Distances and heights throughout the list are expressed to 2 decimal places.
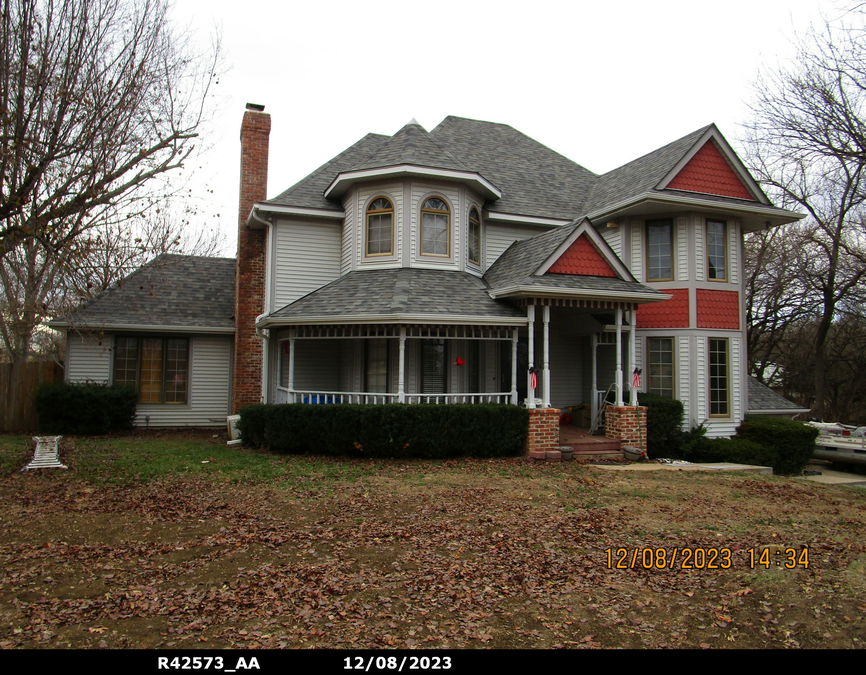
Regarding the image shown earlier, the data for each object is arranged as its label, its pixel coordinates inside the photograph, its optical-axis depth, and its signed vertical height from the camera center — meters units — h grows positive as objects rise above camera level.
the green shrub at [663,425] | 13.68 -1.02
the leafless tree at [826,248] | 23.08 +5.85
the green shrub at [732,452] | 13.69 -1.66
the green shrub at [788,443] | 13.94 -1.45
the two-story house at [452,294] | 13.13 +2.11
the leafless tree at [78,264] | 9.52 +1.97
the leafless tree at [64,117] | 8.45 +4.09
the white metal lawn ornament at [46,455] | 10.27 -1.45
